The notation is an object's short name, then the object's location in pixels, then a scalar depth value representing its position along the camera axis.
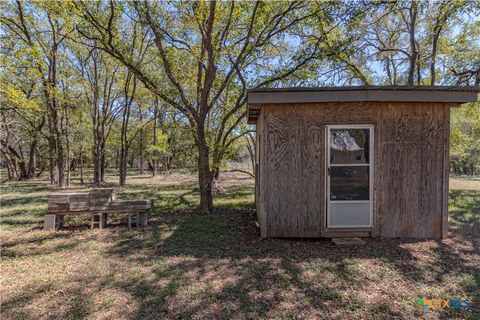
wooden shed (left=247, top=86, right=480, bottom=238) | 4.78
